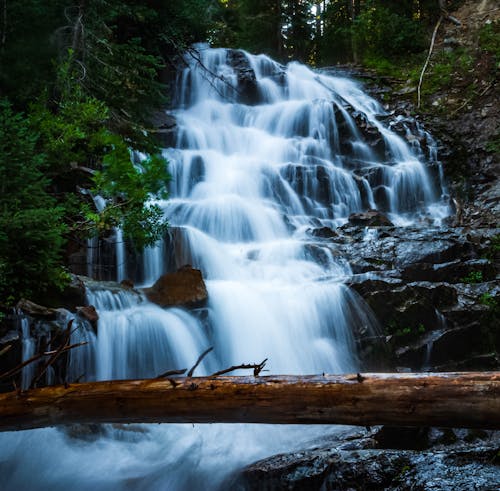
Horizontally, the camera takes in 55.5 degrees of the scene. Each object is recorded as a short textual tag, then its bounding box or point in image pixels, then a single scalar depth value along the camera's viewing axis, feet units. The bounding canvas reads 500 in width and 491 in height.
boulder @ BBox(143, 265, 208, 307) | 22.36
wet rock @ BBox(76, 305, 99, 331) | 18.43
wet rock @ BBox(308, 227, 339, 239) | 33.60
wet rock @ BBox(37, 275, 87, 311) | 18.03
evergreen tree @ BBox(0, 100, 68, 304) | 16.08
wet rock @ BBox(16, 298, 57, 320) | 16.05
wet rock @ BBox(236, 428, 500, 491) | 10.30
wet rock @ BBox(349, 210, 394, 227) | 35.17
